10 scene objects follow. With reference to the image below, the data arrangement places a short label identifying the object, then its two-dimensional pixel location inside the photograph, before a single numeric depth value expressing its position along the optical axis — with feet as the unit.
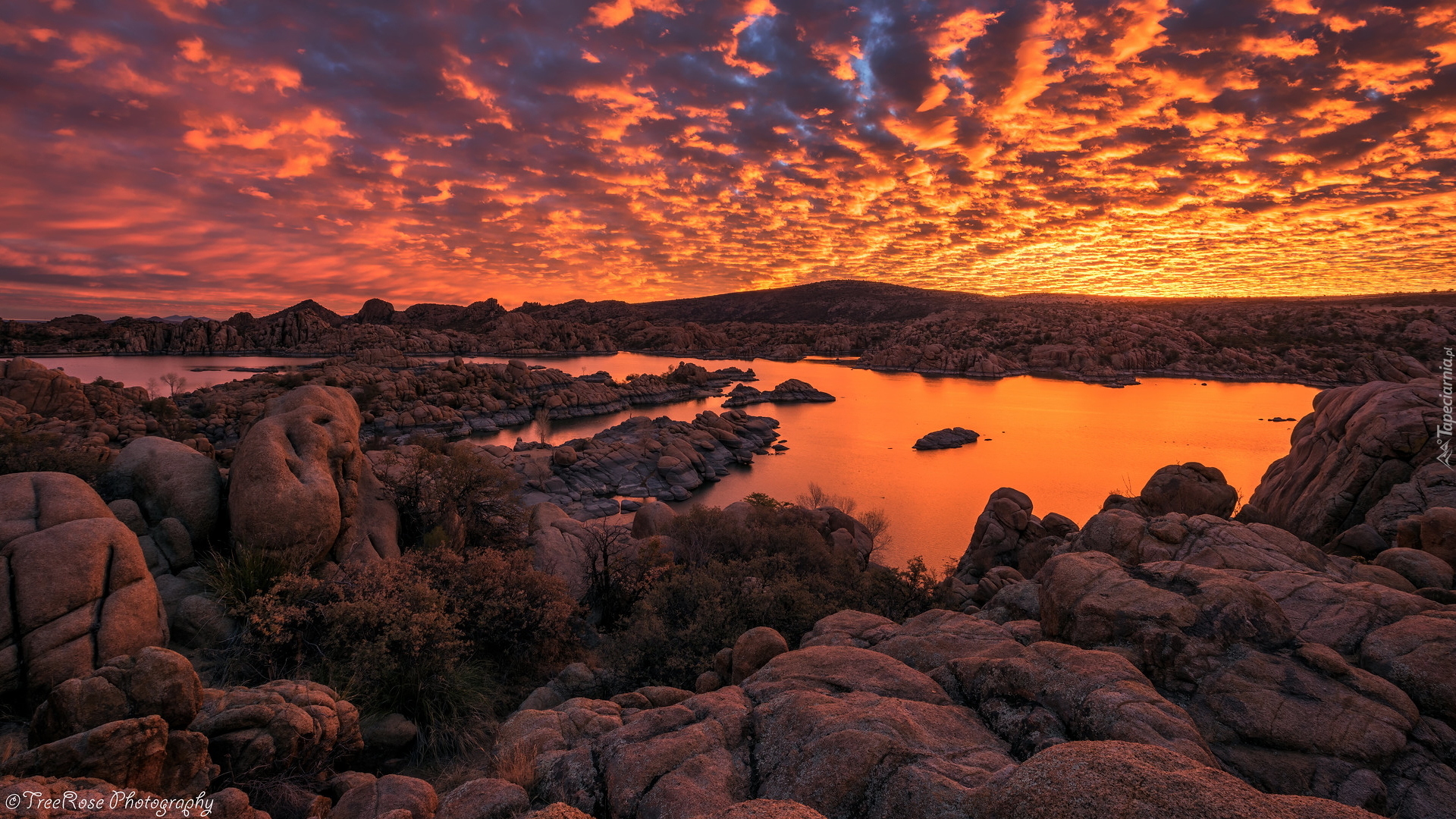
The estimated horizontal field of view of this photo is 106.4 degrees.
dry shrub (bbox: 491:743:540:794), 19.97
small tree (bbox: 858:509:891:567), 97.60
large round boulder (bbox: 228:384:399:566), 35.78
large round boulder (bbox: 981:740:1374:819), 10.28
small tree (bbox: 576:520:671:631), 52.95
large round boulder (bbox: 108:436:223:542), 35.76
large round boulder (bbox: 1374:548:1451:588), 32.53
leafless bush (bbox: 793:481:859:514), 120.16
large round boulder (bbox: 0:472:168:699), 22.13
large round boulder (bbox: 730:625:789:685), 30.99
